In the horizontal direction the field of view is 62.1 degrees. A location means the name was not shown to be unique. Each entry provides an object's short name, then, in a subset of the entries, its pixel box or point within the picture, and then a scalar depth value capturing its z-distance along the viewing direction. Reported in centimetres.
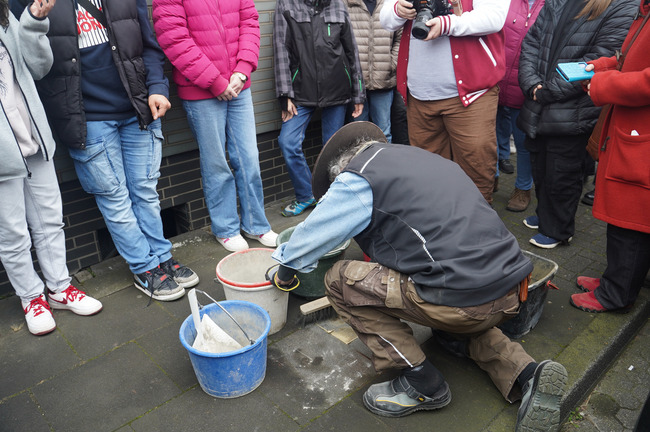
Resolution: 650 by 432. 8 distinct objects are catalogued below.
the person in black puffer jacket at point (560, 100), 386
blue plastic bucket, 277
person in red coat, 317
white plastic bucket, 321
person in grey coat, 299
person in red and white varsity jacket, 394
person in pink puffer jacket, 381
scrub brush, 345
